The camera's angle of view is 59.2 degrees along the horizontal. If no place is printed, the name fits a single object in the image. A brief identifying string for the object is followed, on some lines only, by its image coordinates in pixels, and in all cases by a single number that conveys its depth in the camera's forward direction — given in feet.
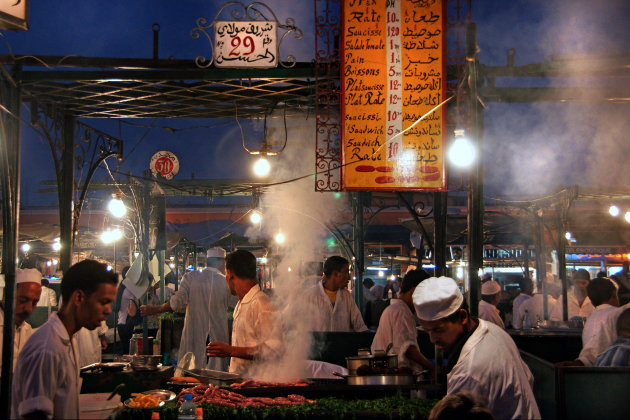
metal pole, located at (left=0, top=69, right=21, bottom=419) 17.37
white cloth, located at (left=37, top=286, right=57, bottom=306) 38.32
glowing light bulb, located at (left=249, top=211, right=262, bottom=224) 54.54
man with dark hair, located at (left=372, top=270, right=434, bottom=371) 18.07
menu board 21.67
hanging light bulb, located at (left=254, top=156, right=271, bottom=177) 28.50
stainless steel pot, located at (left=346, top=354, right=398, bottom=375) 16.08
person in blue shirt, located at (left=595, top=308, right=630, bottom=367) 15.62
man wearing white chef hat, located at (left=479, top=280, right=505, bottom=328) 29.35
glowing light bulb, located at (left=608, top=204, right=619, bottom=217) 49.64
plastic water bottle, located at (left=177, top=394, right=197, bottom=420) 13.12
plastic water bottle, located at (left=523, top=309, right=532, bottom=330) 35.76
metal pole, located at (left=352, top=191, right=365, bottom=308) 34.88
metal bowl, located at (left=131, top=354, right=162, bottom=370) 16.58
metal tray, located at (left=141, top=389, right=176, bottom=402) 14.90
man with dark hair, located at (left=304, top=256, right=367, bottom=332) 23.45
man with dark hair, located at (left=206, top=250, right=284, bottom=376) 16.51
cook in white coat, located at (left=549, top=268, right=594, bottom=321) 36.63
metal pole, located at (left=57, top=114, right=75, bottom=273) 26.07
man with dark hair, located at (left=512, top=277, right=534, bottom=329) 38.93
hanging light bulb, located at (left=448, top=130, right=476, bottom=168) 16.43
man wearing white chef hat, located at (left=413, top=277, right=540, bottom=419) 9.98
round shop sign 51.86
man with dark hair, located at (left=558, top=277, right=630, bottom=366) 18.90
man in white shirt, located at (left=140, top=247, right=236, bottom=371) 26.45
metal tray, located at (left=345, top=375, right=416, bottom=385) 15.28
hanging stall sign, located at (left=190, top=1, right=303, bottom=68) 21.80
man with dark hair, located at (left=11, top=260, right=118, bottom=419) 8.95
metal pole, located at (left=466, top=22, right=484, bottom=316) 16.24
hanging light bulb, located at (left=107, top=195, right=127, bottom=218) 39.75
